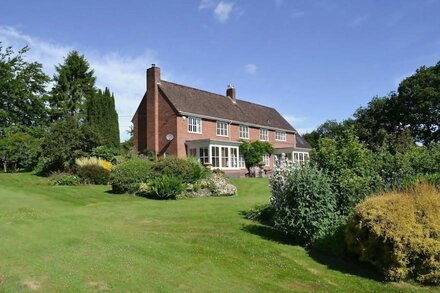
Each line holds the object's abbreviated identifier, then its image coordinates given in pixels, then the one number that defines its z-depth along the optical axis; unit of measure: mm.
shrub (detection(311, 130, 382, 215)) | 10352
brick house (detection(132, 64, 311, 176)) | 34062
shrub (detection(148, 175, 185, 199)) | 18219
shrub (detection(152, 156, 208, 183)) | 20306
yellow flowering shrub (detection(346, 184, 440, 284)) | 7484
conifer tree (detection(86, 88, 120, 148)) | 36344
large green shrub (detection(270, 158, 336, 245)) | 9586
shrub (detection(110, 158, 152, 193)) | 19672
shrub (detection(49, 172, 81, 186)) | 22344
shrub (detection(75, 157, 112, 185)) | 23266
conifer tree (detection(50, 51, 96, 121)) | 49469
